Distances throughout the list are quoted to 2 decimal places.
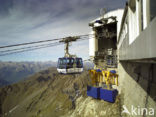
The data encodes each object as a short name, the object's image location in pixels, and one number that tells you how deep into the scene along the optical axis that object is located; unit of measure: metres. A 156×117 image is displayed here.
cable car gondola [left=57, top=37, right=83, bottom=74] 14.16
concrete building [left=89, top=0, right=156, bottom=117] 2.16
